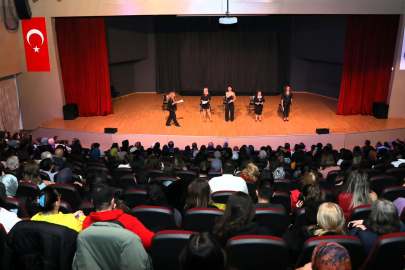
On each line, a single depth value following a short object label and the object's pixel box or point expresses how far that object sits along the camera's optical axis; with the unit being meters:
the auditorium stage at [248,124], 10.95
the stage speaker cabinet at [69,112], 13.12
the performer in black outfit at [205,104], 12.45
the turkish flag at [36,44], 12.54
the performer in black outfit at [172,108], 11.91
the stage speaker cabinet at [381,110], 12.87
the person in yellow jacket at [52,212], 3.02
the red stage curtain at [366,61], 12.51
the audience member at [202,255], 1.88
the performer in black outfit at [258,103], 12.27
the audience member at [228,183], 4.62
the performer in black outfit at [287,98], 12.38
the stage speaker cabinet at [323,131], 11.07
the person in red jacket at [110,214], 2.77
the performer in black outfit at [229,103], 12.38
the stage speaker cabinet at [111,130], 11.40
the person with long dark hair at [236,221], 3.04
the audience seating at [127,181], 5.32
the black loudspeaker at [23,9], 12.04
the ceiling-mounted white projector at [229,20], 10.27
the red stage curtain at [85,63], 12.78
